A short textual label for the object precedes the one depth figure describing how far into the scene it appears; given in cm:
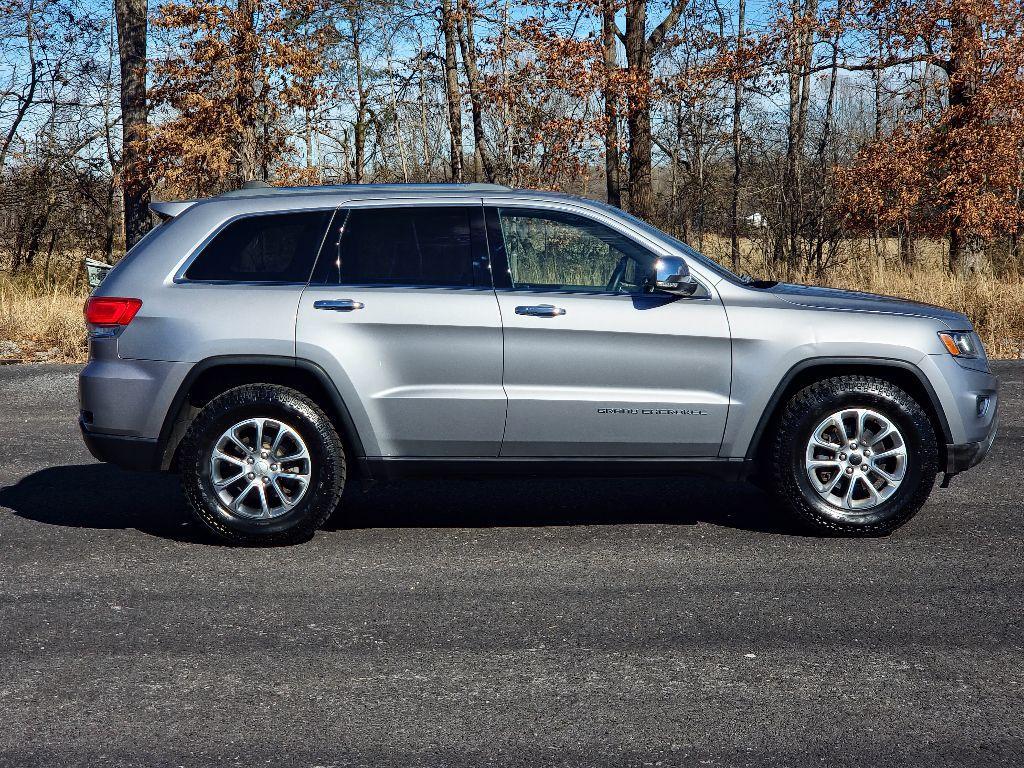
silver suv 614
